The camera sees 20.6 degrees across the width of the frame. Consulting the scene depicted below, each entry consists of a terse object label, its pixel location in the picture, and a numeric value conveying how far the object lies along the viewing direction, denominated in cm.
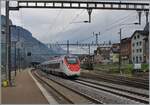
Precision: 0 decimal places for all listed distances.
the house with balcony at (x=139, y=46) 9506
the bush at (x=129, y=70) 6368
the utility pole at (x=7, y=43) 3278
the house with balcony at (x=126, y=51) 11548
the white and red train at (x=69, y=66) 4850
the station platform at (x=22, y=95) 2059
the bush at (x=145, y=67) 6269
